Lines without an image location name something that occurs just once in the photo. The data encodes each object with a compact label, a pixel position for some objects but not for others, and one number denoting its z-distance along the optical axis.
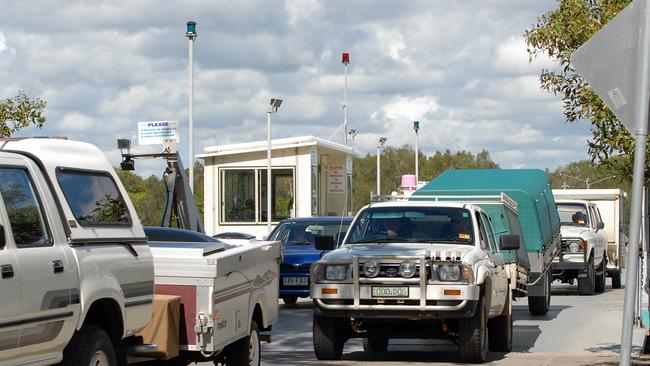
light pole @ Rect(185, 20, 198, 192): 29.66
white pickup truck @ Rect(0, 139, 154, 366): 7.09
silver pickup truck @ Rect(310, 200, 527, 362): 13.20
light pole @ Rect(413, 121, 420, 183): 61.00
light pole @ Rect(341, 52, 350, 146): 49.27
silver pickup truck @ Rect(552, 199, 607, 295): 26.66
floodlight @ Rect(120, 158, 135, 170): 21.27
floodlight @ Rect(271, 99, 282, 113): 37.44
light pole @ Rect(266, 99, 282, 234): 36.16
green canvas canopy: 20.64
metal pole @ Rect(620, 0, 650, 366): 6.68
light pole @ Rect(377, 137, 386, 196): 56.00
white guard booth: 38.00
